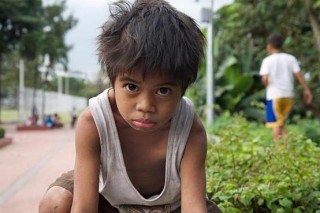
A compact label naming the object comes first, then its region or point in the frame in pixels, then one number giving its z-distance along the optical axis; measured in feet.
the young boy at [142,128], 5.17
